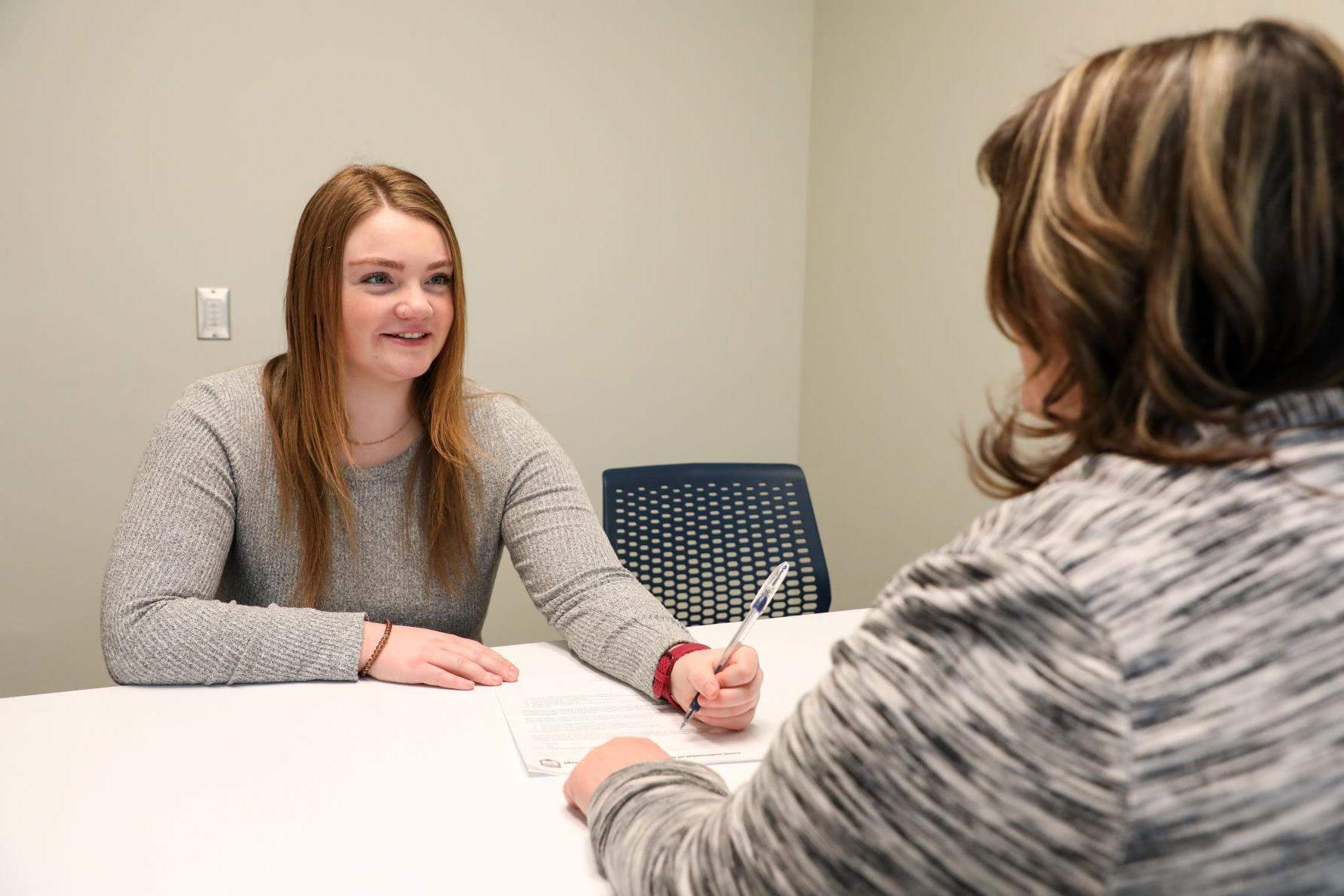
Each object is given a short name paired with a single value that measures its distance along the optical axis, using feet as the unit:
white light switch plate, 8.34
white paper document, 3.67
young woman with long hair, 4.79
